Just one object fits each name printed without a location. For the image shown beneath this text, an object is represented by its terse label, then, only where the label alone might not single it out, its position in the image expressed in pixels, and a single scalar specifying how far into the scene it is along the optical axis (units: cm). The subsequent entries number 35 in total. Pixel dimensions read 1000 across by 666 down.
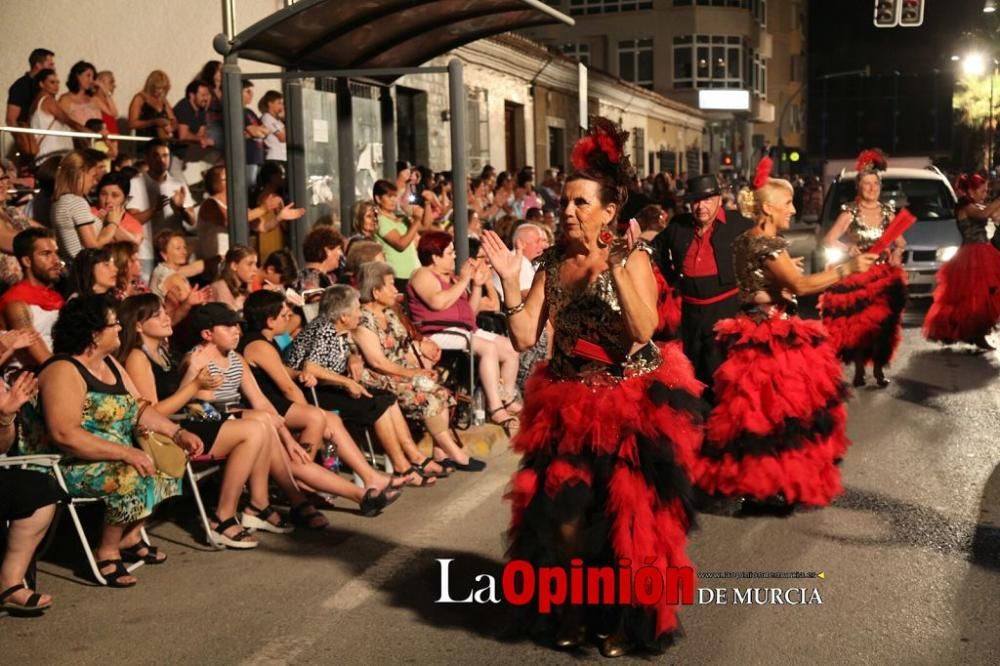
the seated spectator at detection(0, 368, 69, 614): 567
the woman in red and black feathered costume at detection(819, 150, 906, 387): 1111
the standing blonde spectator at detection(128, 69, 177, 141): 1163
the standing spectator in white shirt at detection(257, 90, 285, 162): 1296
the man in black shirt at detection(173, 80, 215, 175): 1191
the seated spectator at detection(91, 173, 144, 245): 904
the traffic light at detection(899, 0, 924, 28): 2491
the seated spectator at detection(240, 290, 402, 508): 770
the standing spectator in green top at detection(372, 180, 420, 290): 1182
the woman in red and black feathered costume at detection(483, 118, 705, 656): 496
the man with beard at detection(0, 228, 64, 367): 723
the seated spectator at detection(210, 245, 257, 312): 879
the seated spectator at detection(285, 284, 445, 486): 821
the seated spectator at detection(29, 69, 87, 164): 1019
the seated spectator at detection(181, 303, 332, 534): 715
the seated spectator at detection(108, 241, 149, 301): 794
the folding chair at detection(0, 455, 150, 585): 591
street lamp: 4894
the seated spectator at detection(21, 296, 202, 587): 600
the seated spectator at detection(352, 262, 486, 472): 857
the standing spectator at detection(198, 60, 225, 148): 1223
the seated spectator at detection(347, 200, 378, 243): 1140
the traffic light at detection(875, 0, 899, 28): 2473
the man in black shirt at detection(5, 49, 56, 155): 1016
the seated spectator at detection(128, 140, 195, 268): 1046
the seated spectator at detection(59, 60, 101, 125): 1052
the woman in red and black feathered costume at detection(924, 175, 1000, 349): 1319
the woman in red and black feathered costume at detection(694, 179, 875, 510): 718
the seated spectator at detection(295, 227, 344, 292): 990
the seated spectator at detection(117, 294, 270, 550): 672
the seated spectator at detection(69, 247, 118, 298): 761
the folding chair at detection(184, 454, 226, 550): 674
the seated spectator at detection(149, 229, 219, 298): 908
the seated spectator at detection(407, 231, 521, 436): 942
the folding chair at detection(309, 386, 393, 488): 816
